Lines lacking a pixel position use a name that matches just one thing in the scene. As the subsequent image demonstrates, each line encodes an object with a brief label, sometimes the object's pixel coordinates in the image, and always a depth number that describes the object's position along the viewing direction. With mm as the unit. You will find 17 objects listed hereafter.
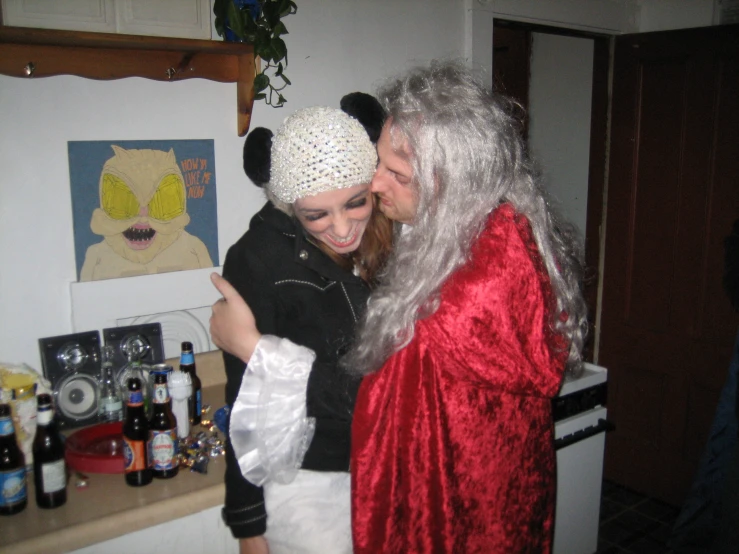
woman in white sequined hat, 1073
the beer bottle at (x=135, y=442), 1294
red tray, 1353
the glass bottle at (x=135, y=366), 1568
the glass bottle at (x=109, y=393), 1571
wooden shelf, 1254
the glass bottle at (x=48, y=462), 1213
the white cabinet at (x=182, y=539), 1212
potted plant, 1562
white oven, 1897
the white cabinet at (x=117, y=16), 1199
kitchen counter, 1130
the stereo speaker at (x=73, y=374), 1541
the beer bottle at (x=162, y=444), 1314
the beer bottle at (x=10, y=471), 1184
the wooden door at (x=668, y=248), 2287
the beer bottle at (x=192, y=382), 1569
